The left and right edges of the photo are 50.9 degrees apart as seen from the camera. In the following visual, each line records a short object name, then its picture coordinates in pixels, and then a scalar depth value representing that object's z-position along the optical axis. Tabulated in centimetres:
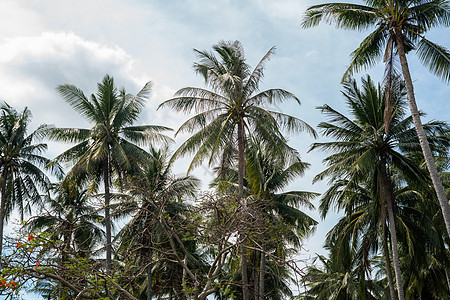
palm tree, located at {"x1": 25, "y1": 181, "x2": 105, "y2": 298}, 2322
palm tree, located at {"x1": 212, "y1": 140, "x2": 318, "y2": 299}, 2246
